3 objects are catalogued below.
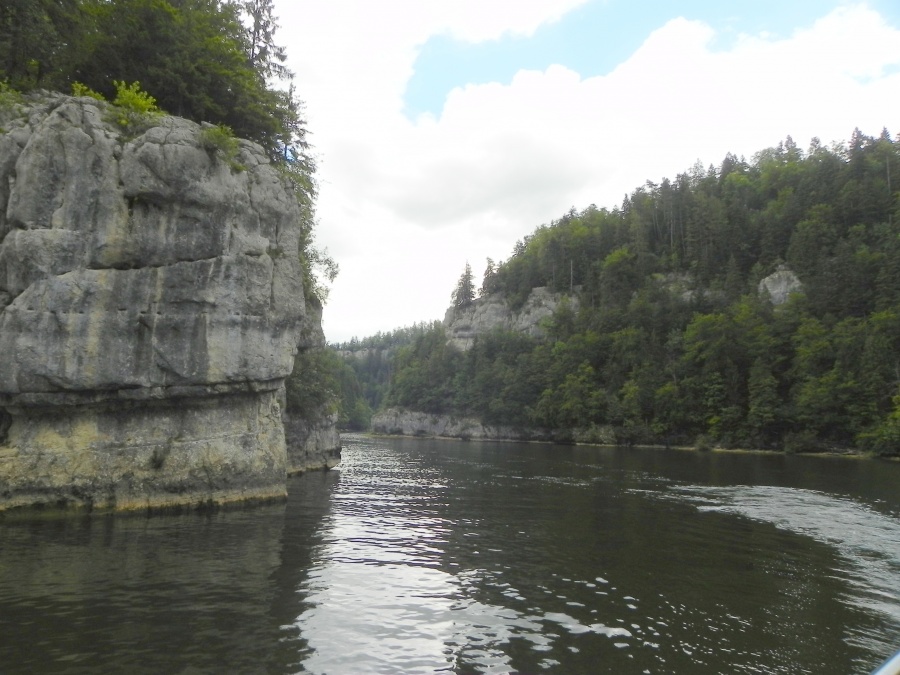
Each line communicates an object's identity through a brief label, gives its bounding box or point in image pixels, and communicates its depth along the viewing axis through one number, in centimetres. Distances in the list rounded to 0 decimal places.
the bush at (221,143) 2212
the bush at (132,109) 2150
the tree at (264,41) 3428
